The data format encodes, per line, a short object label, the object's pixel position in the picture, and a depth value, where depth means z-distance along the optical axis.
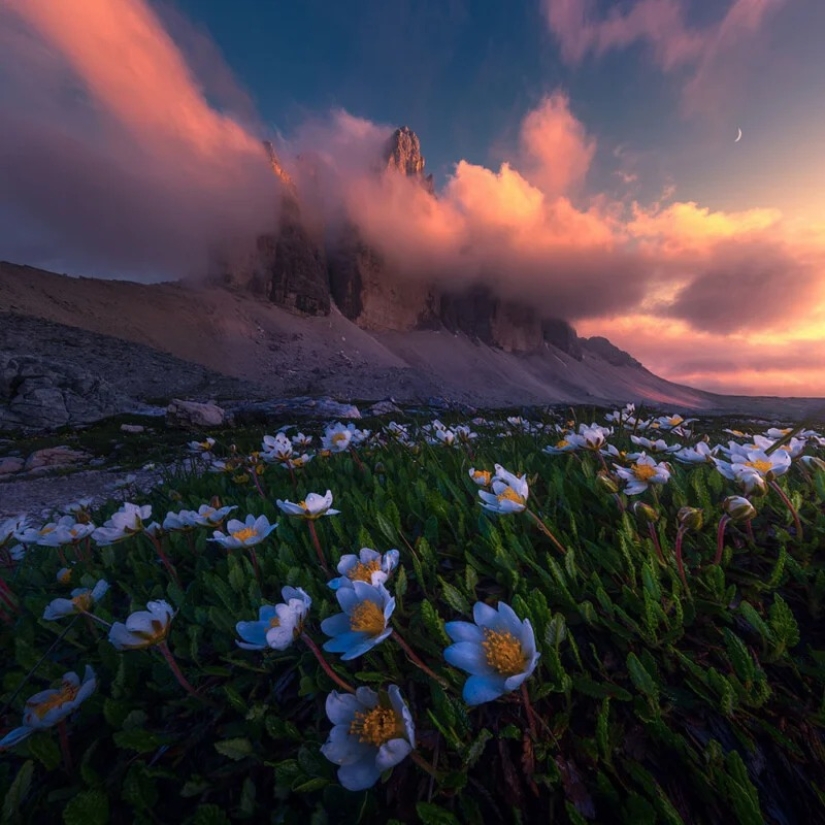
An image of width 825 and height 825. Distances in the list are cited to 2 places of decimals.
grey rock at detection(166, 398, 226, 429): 11.59
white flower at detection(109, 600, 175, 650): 0.21
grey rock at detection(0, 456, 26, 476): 6.98
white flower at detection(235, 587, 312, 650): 0.20
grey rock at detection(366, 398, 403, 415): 11.35
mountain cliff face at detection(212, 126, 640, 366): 64.25
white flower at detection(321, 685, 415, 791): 0.16
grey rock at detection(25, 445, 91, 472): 7.34
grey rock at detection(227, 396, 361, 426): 11.33
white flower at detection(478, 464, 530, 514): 0.27
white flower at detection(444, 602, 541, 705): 0.17
